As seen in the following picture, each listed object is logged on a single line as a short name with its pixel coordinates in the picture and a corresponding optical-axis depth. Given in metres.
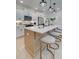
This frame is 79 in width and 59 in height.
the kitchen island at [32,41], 1.40
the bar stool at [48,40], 1.01
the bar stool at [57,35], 1.49
